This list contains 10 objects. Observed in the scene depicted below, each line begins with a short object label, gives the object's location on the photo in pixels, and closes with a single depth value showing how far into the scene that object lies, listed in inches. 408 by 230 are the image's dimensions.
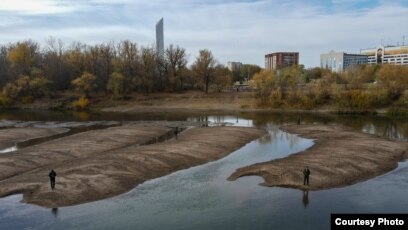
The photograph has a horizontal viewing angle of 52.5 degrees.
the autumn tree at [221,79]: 4921.3
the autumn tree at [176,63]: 5103.3
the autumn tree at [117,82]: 4687.5
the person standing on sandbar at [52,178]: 1230.3
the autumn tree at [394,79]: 3966.5
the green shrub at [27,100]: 4699.8
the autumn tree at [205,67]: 4891.7
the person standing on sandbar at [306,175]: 1318.9
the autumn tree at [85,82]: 4699.8
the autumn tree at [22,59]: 4968.0
